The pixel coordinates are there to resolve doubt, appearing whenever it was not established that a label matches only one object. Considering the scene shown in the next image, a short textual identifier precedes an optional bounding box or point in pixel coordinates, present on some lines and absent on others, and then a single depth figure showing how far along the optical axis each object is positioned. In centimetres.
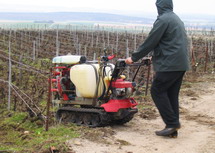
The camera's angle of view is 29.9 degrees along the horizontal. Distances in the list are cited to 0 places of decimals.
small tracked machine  637
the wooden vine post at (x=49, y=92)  601
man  568
